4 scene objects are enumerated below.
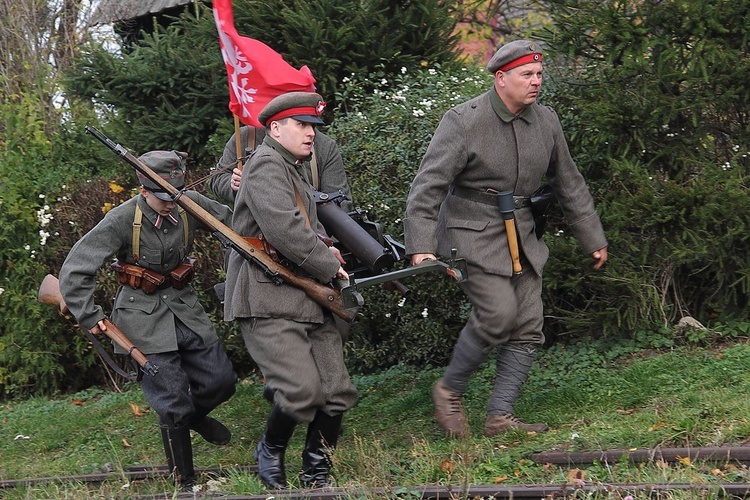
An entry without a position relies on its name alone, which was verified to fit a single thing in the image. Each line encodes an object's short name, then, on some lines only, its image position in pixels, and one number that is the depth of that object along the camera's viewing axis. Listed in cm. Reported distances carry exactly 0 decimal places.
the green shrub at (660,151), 1383
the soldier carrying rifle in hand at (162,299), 1220
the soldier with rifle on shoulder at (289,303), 1104
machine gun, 1102
